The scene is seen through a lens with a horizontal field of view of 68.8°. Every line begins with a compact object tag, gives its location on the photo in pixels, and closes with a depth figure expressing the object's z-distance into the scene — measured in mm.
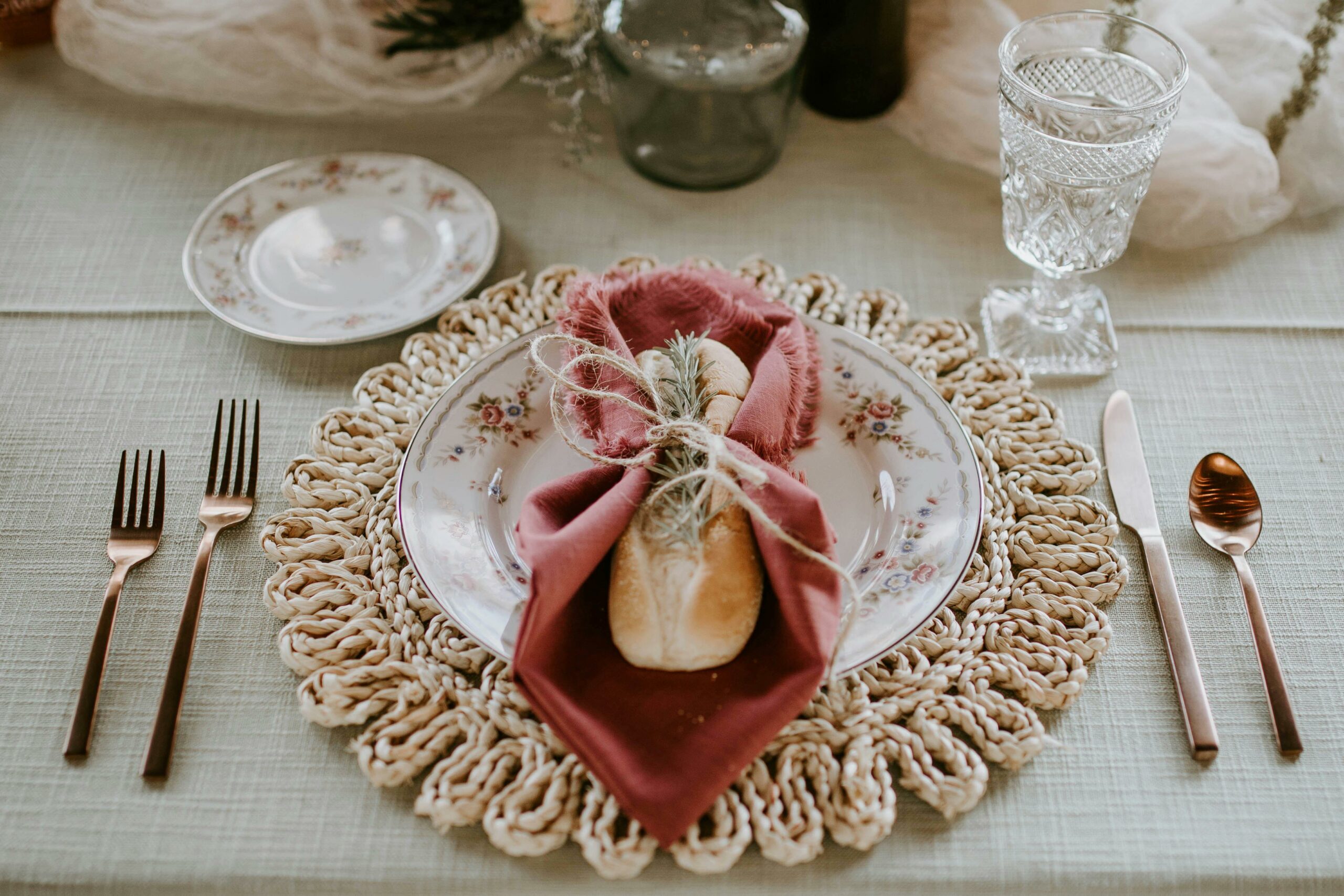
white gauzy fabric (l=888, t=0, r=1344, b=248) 1108
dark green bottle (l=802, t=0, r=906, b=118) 1201
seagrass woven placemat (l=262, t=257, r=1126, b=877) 665
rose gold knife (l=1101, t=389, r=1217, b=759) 728
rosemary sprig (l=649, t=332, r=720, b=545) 707
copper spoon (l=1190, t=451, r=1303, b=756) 792
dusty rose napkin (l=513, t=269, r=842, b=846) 649
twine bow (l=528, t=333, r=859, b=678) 681
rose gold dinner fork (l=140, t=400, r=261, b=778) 714
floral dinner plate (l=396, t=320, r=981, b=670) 758
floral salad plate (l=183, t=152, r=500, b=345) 1048
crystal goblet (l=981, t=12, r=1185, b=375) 904
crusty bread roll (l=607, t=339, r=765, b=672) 686
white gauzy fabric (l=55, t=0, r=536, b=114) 1331
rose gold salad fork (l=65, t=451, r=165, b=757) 730
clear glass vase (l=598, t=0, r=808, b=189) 1146
